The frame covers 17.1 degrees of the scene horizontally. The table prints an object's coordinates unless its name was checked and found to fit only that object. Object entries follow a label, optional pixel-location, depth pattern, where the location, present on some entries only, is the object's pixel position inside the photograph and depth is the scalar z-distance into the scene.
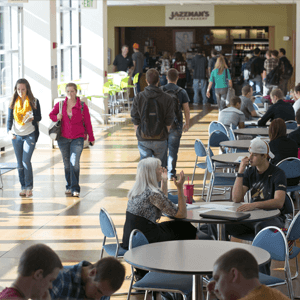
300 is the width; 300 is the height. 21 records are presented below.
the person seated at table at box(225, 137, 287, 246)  7.98
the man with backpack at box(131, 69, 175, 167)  12.07
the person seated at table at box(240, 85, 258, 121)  17.64
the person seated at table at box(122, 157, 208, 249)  7.37
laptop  7.13
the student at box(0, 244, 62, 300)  3.98
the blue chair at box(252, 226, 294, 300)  6.18
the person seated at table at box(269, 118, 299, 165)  10.96
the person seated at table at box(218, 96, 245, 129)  15.97
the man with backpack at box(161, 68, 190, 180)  13.74
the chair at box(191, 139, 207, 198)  13.17
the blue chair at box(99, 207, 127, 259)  6.95
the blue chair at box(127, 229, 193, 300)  5.97
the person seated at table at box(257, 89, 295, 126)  15.25
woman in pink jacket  12.74
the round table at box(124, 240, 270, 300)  5.47
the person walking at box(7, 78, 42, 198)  12.84
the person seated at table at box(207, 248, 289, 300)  4.08
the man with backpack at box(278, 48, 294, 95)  25.39
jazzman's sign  39.50
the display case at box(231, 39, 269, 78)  39.94
